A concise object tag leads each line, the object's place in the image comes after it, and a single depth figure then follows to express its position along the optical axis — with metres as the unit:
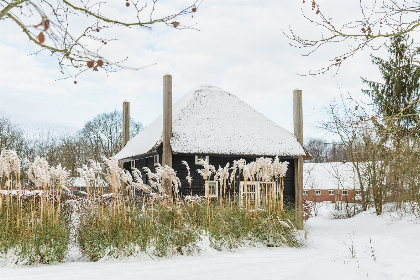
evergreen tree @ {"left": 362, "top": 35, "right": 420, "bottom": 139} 17.83
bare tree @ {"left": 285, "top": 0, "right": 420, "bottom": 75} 5.38
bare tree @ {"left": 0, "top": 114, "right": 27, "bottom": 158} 31.06
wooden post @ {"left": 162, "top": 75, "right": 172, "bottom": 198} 13.05
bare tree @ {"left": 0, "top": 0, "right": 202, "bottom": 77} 3.36
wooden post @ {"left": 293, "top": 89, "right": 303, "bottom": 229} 14.47
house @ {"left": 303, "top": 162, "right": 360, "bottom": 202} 39.06
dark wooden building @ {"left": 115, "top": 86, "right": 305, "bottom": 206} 13.90
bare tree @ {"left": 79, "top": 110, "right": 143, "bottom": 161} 34.53
